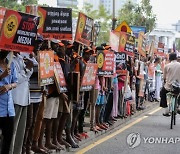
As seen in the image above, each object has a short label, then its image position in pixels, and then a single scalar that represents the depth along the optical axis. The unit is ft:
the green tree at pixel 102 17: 155.53
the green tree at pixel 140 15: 113.57
